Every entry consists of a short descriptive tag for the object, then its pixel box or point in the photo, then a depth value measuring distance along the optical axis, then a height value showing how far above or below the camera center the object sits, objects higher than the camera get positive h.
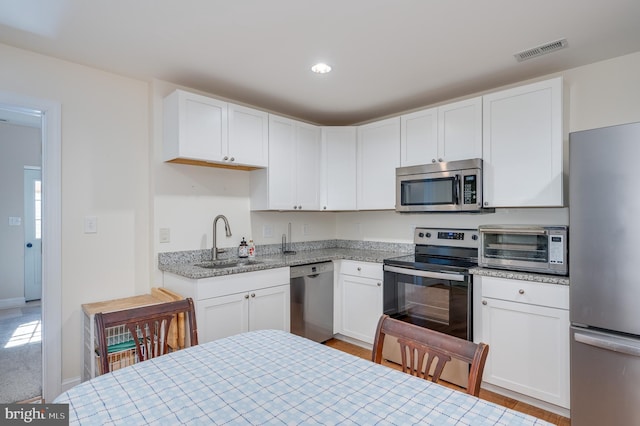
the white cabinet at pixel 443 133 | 2.70 +0.68
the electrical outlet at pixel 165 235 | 2.70 -0.17
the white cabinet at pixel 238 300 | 2.34 -0.65
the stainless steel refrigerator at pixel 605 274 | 1.70 -0.32
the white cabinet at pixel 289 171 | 3.14 +0.41
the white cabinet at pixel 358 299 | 3.03 -0.79
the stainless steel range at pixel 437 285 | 2.45 -0.55
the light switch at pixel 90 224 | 2.47 -0.07
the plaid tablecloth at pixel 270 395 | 0.83 -0.50
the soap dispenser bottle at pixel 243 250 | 3.12 -0.33
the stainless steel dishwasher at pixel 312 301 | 2.97 -0.79
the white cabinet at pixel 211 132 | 2.55 +0.66
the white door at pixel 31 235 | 4.75 -0.29
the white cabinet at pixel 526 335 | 2.09 -0.80
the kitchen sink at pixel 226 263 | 2.80 -0.42
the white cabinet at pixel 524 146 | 2.33 +0.49
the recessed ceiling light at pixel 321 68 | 2.43 +1.06
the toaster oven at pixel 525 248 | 2.14 -0.23
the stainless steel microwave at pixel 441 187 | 2.64 +0.22
